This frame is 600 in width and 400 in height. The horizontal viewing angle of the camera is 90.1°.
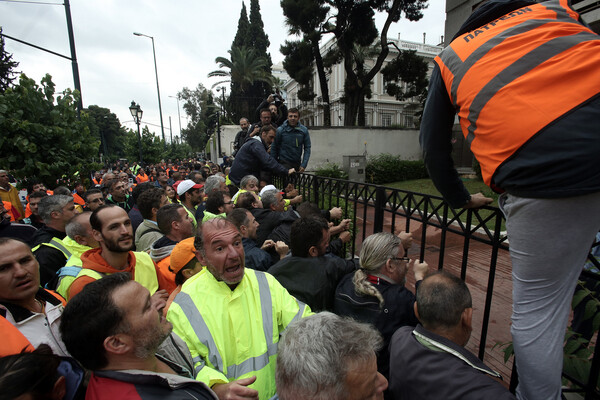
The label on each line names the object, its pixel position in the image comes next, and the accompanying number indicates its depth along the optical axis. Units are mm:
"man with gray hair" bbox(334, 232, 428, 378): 1990
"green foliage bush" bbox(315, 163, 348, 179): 17453
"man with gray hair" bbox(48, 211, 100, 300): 3098
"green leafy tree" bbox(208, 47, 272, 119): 32656
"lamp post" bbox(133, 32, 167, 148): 25017
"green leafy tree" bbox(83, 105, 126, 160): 66381
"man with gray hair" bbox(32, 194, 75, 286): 3254
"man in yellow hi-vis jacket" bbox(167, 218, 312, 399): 1849
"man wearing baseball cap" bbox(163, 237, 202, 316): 2793
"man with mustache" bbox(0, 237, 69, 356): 1741
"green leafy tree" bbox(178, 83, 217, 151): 59400
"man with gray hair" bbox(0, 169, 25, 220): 6312
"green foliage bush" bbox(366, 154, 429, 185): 19222
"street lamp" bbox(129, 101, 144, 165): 16391
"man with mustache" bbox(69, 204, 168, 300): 2545
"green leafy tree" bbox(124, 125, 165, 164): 22578
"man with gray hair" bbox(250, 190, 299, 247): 3719
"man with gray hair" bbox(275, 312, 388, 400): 1092
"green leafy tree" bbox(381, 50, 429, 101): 22000
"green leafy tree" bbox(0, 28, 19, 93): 25078
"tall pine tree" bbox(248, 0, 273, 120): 39094
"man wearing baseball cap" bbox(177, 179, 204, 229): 5363
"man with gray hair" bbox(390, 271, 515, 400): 1321
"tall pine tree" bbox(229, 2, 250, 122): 34406
